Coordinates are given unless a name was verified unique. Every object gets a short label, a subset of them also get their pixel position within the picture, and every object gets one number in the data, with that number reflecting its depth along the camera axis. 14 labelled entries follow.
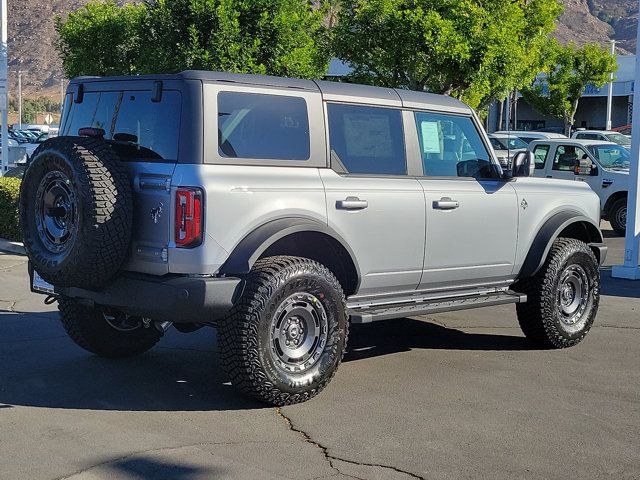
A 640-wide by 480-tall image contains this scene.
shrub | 13.67
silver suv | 5.64
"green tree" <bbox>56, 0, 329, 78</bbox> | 15.09
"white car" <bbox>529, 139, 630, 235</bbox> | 17.33
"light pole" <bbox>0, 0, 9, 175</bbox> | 16.61
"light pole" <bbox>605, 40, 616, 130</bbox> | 42.58
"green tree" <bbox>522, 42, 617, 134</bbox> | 42.16
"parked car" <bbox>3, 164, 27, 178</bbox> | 17.64
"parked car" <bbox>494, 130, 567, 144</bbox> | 29.39
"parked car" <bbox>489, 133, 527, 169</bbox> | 27.97
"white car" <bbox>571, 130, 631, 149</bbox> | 28.13
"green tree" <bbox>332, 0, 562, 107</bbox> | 19.08
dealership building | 49.94
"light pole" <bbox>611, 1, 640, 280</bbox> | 11.64
